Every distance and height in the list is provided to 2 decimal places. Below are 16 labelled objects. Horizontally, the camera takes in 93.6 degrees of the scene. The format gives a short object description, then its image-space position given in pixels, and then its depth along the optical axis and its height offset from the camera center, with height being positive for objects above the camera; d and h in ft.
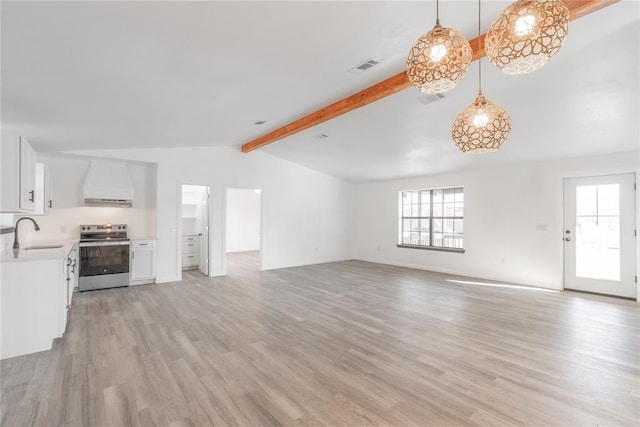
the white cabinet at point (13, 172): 9.44 +1.33
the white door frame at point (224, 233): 22.71 -1.50
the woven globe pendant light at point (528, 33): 4.25 +2.66
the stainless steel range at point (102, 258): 17.71 -2.73
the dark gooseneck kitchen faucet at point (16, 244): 13.25 -1.39
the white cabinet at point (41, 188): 15.26 +1.28
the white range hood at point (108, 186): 18.70 +1.79
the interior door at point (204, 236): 22.70 -1.72
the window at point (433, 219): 23.70 -0.27
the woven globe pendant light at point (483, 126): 6.07 +1.84
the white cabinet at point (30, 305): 9.43 -3.03
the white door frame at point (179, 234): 20.86 -1.40
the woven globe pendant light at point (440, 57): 5.03 +2.69
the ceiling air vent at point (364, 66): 10.48 +5.38
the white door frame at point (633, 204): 15.81 +0.51
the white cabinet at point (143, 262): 19.25 -3.12
